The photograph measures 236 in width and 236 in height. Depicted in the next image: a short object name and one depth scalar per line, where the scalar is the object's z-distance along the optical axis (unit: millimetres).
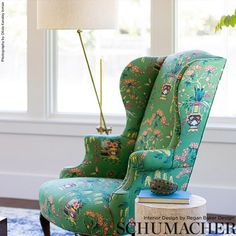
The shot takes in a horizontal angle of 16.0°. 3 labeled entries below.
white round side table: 3718
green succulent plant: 4959
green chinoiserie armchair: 4143
